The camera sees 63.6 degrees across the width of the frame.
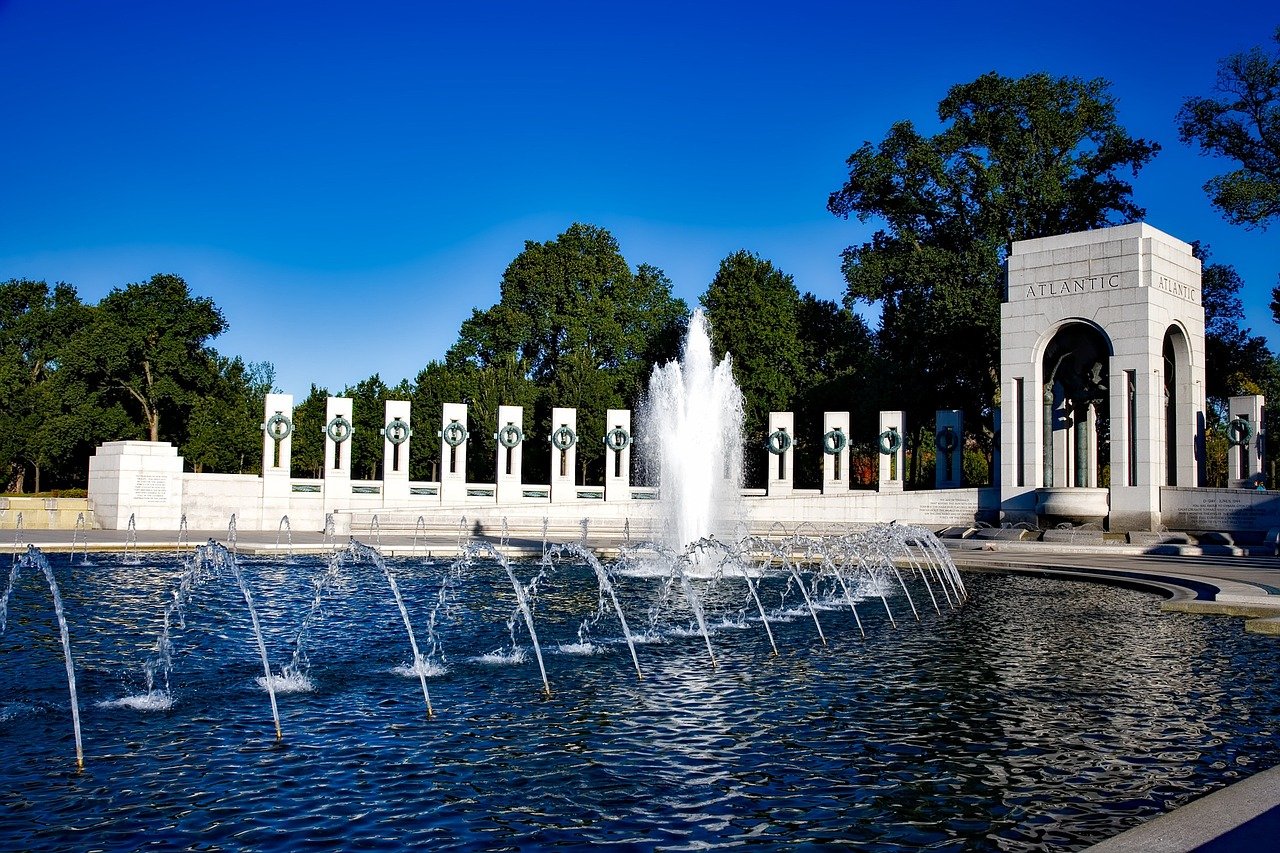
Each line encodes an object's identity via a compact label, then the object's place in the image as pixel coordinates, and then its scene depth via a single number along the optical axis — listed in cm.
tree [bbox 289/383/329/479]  4797
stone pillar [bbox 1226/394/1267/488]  3133
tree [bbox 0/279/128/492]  4684
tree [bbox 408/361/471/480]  4812
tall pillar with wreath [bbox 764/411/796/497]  3509
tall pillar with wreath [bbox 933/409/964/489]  3484
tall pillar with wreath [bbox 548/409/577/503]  3406
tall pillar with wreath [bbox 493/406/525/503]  3353
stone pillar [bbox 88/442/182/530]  2878
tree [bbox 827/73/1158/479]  3781
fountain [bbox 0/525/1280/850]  577
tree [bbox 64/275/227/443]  4747
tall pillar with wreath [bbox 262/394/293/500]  3091
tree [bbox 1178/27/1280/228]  3281
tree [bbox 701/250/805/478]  4619
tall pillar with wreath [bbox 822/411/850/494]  3491
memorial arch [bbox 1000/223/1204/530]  2811
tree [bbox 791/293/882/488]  4431
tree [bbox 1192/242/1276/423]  3825
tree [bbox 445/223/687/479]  5112
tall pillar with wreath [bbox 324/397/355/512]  3145
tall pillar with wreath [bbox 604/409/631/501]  3509
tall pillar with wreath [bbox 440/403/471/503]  3278
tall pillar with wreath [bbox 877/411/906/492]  3462
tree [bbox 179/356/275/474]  4750
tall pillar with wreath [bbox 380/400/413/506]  3219
